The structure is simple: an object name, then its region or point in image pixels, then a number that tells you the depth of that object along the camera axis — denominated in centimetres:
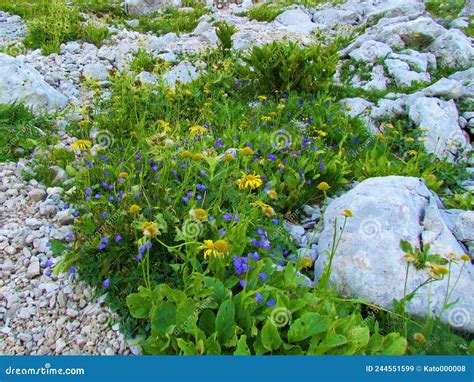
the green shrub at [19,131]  526
